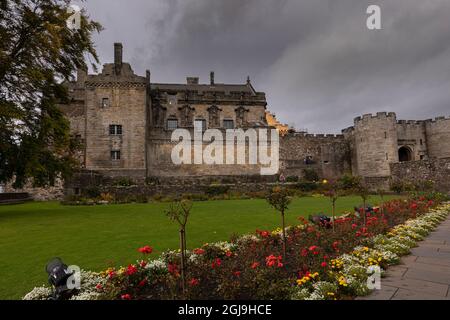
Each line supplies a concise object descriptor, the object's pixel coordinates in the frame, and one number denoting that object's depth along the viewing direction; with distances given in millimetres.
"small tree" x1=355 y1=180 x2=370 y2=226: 9773
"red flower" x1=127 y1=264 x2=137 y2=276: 4277
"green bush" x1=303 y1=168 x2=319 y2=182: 33069
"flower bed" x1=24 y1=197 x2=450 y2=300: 3992
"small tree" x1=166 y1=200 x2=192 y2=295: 3884
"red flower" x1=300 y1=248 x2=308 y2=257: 5283
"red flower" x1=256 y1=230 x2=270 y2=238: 6829
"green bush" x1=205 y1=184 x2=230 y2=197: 24281
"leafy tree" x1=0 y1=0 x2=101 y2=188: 13555
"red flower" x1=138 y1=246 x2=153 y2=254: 4573
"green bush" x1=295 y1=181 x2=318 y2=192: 26081
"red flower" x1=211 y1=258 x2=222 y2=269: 4875
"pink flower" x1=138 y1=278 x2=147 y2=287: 4291
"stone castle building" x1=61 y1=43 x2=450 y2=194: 29938
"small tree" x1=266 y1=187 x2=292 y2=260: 6564
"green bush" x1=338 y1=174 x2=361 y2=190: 25127
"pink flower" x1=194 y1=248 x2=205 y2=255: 5503
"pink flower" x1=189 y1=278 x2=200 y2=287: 3979
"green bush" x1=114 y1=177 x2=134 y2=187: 24281
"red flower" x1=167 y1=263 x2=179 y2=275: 4473
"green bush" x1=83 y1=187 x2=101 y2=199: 22000
